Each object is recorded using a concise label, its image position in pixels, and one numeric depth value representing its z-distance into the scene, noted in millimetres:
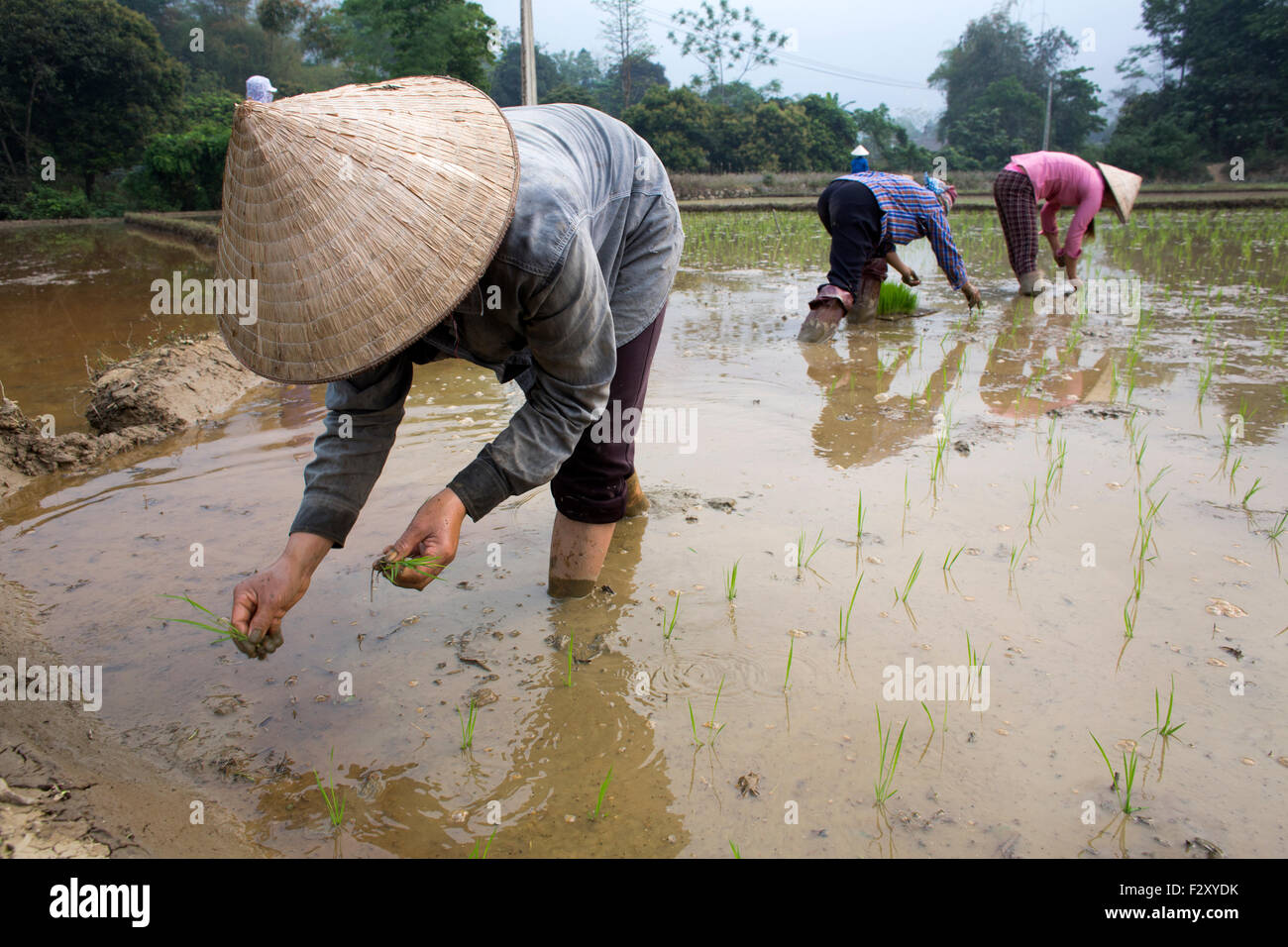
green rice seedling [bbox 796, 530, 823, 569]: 2488
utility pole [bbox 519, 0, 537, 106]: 11281
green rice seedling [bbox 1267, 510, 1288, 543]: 2486
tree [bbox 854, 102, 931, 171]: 29906
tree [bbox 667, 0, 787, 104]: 41906
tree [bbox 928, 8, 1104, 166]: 34094
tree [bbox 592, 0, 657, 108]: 41594
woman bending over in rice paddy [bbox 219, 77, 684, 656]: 1219
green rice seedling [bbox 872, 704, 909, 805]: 1587
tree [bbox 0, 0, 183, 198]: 21406
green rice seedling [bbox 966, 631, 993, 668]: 1966
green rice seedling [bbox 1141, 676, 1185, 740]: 1683
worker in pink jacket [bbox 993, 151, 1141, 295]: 6062
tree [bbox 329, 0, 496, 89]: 25969
